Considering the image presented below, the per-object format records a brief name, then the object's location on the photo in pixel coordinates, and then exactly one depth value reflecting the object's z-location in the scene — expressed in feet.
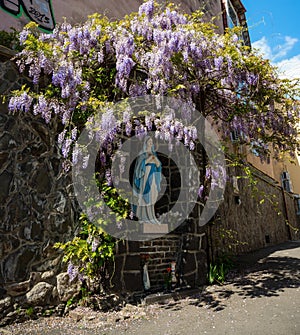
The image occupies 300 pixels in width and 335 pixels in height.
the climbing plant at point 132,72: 15.29
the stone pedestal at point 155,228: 17.36
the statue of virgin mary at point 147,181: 18.45
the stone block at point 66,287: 14.07
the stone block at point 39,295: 13.11
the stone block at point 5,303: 12.24
